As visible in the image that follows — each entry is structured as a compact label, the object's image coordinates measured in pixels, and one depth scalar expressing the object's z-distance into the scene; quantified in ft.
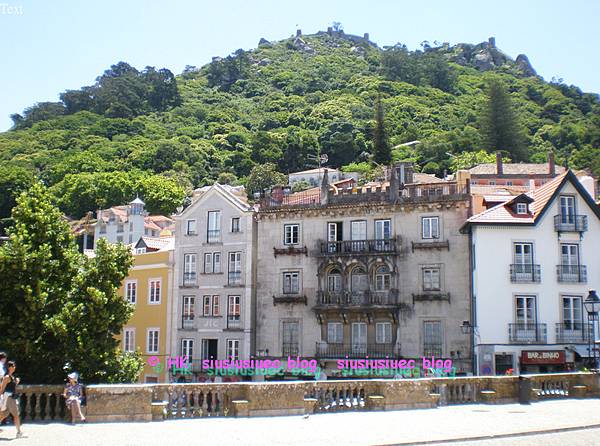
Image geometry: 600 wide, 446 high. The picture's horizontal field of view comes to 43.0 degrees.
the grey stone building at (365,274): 142.51
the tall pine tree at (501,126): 461.37
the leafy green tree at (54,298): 80.12
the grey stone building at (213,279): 158.81
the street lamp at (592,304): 93.76
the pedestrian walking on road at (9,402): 61.11
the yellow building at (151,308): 164.45
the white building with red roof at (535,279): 134.10
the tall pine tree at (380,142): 458.91
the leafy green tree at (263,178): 422.41
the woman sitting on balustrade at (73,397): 69.10
